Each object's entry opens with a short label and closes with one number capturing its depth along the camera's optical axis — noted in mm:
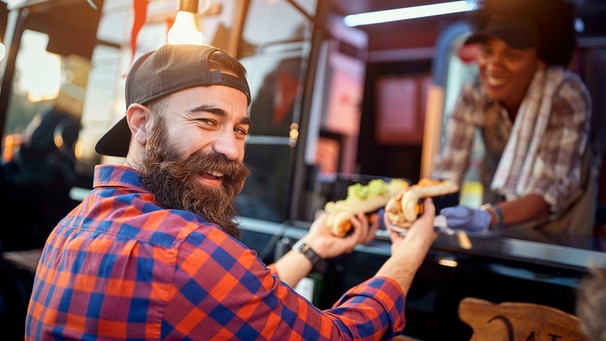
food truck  2268
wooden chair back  1893
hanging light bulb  2154
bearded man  1313
